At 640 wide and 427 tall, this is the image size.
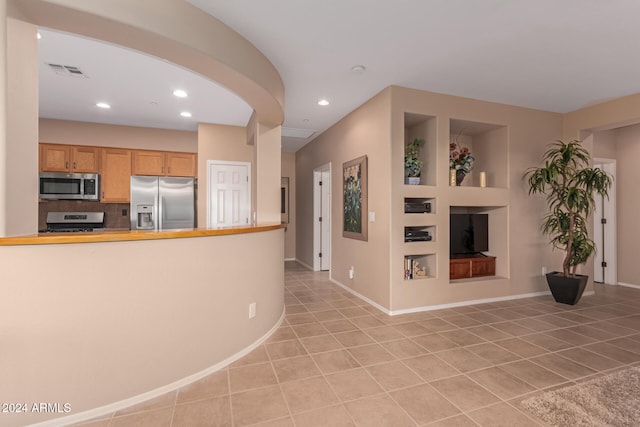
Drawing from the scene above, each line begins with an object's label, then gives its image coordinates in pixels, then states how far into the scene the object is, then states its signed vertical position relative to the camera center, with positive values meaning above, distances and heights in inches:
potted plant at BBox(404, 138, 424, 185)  146.4 +23.0
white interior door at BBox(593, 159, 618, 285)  200.4 -13.9
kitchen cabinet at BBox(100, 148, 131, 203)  192.2 +25.0
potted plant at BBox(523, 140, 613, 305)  152.2 +3.1
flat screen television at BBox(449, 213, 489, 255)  164.9 -10.5
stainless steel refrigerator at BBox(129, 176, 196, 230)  191.5 +7.2
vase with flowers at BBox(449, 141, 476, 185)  160.1 +26.5
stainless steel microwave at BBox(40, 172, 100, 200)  177.9 +17.1
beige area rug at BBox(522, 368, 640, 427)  68.5 -46.1
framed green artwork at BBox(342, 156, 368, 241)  161.3 +9.0
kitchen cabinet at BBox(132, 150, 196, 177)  197.8 +33.9
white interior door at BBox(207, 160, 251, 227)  194.4 +13.5
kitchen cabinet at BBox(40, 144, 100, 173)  182.9 +34.3
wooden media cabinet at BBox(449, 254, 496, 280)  161.6 -27.9
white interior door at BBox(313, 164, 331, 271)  235.9 -5.3
